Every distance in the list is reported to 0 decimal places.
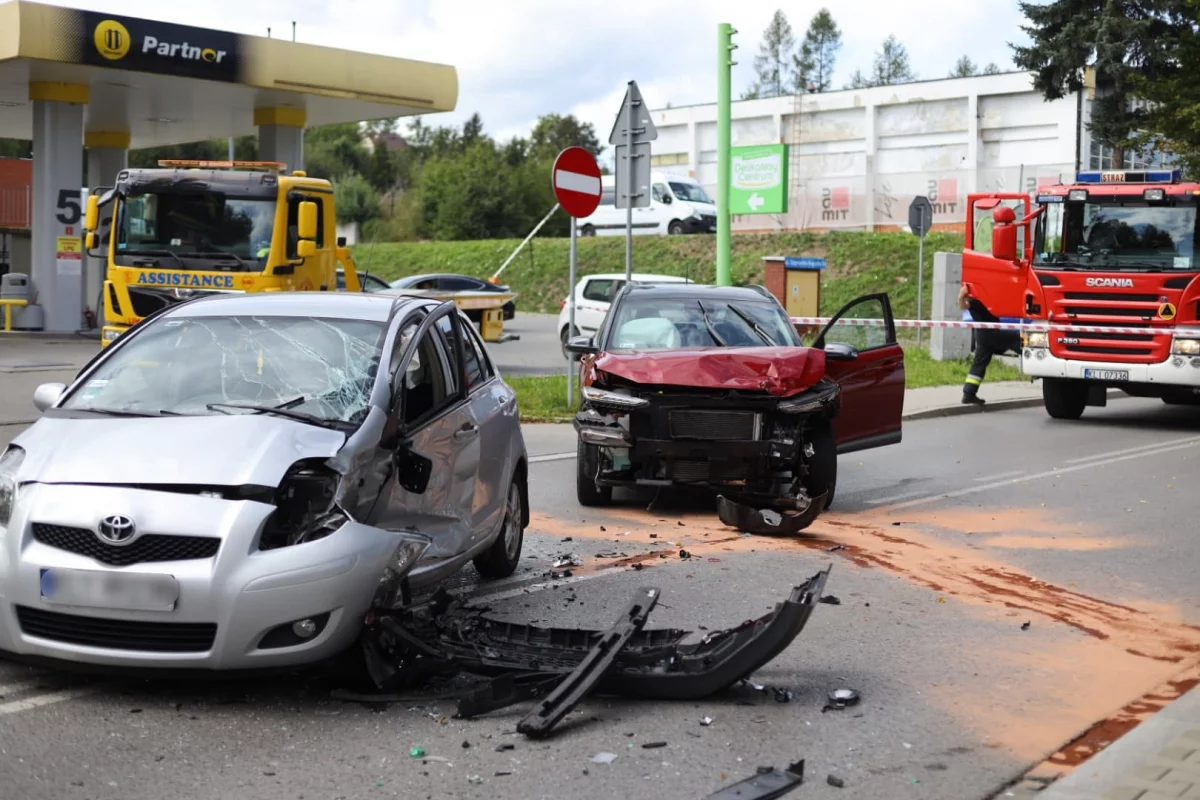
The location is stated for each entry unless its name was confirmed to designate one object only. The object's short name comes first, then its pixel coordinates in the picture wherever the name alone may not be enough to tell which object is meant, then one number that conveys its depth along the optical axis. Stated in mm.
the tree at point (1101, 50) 45125
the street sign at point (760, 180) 43031
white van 45594
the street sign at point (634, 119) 16938
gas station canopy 23891
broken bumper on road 5414
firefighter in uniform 19656
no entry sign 15586
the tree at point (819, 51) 104375
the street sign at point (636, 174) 16891
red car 9672
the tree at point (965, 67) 107675
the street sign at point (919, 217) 25812
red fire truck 17281
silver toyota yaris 5172
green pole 21953
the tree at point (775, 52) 105250
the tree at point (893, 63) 104000
